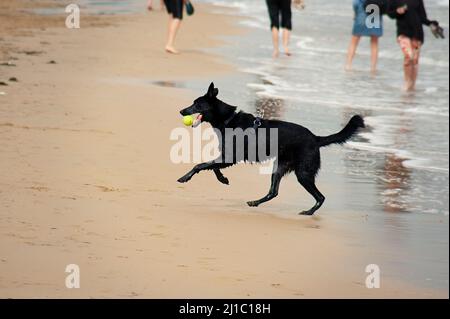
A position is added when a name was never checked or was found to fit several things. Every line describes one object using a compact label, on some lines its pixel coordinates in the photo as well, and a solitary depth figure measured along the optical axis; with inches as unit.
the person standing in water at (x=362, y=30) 690.2
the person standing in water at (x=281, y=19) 721.6
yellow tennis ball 325.4
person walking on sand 685.9
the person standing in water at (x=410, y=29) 603.5
